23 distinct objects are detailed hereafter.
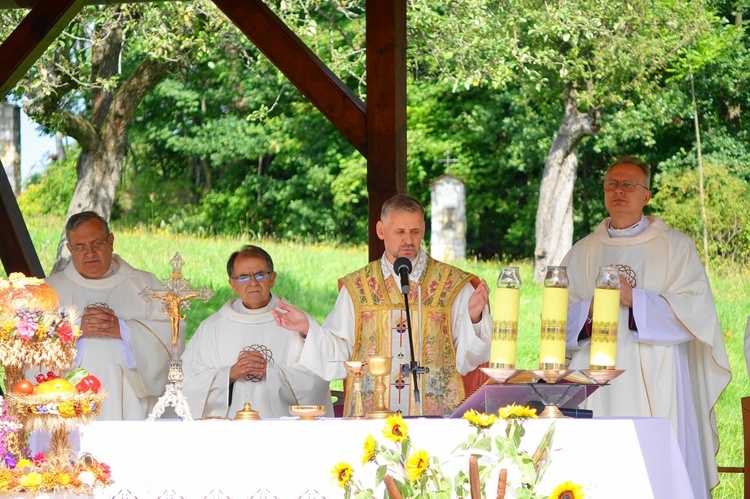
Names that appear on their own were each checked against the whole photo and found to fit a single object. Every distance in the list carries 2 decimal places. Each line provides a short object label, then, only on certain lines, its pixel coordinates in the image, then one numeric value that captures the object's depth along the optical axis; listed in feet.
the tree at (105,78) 83.67
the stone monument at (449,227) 94.94
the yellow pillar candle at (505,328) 21.83
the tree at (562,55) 90.85
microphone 22.71
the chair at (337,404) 34.43
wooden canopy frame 34.31
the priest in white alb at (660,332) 30.93
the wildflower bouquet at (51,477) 20.67
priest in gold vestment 29.10
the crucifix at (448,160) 96.71
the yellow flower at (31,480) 20.57
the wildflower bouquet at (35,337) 21.19
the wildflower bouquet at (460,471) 16.23
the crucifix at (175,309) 23.70
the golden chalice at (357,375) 23.75
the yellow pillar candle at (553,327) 21.88
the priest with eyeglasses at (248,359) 29.95
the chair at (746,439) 31.01
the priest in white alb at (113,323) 33.25
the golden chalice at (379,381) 23.27
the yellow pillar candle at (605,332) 22.06
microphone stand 22.40
